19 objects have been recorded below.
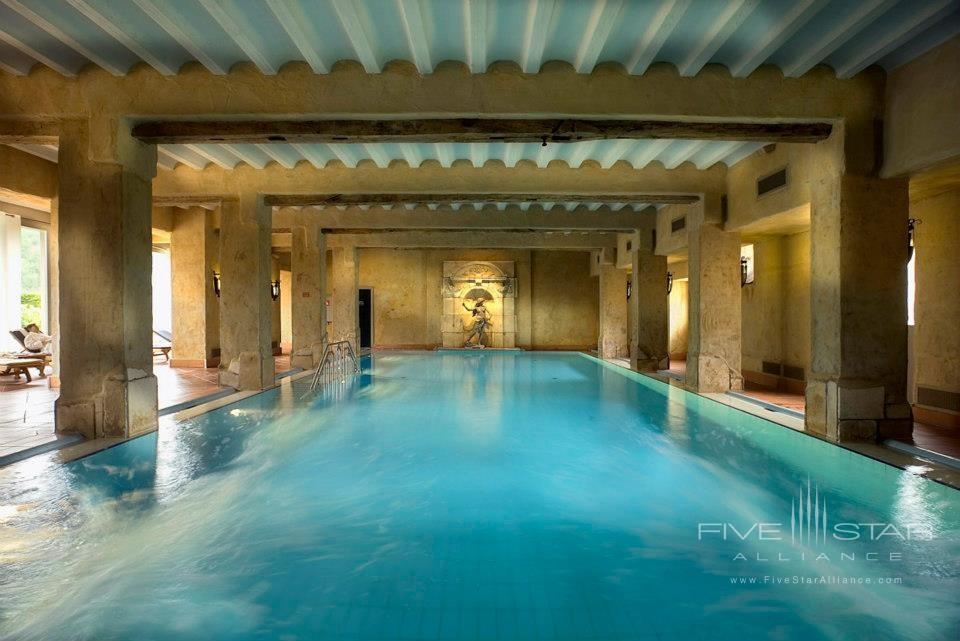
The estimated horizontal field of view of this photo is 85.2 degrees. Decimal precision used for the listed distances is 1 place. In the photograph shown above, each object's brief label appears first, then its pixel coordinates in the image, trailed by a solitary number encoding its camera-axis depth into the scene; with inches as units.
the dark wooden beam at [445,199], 347.3
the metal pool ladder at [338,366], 432.7
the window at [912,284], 275.3
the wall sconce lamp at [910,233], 225.1
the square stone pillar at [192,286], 522.6
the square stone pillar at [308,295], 487.2
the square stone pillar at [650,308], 484.4
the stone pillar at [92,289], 226.4
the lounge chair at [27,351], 427.8
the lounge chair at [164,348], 574.7
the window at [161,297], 706.8
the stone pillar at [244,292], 372.5
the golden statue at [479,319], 801.6
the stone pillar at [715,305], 358.3
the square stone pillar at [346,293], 593.9
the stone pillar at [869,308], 219.6
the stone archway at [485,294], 816.3
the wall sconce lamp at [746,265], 430.3
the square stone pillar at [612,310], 629.9
